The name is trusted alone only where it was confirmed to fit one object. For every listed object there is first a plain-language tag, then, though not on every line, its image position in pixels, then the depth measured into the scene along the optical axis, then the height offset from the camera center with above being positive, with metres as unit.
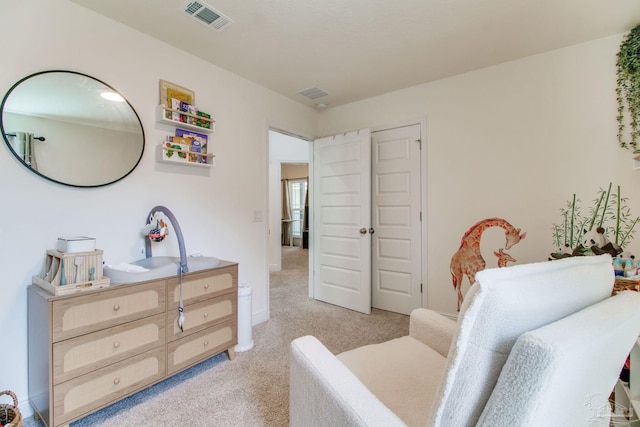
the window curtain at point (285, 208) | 8.97 +0.09
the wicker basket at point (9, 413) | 1.31 -0.97
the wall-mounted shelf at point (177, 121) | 2.14 +0.72
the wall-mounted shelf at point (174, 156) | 2.16 +0.43
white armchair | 0.56 -0.33
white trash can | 2.35 -0.92
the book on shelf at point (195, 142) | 2.32 +0.59
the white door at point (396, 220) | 3.12 -0.11
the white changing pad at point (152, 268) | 1.65 -0.37
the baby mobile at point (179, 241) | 1.88 -0.22
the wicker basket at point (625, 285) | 1.48 -0.40
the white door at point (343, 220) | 3.23 -0.11
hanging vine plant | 2.05 +0.92
